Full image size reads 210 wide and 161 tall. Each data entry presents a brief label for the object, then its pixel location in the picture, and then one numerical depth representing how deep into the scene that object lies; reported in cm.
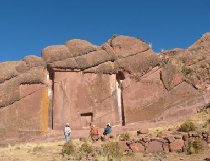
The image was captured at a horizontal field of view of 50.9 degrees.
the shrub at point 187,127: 1330
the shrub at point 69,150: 1133
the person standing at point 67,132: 1510
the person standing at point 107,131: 1571
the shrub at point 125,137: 1256
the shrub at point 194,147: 1058
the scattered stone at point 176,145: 1102
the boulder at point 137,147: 1115
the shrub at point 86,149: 1116
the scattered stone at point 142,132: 1435
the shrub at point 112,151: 1012
